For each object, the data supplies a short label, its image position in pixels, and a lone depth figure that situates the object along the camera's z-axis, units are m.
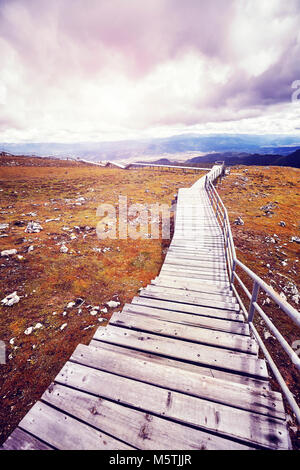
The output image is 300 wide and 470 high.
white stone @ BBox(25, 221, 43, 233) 9.36
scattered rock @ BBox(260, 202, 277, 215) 12.82
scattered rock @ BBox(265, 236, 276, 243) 9.21
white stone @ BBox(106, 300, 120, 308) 5.49
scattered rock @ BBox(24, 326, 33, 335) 4.51
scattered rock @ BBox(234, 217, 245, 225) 11.15
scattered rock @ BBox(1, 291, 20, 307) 5.22
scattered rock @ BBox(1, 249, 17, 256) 7.23
